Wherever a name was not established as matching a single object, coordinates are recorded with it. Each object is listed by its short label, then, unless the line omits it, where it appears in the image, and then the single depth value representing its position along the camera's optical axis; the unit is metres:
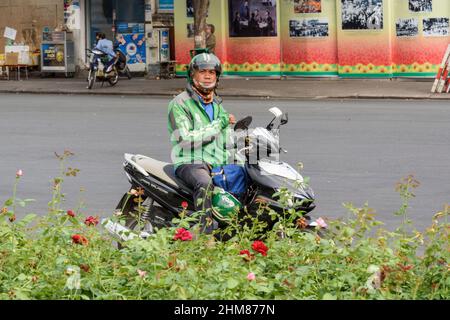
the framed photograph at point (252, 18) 31.31
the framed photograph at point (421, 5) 29.13
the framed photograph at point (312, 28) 30.69
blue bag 8.77
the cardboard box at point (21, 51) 33.91
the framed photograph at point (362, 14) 29.83
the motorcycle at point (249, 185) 8.41
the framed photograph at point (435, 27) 29.00
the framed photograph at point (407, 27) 29.34
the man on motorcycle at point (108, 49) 30.27
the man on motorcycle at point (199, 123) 8.77
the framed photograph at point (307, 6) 30.72
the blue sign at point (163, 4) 33.28
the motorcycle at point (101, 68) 30.04
